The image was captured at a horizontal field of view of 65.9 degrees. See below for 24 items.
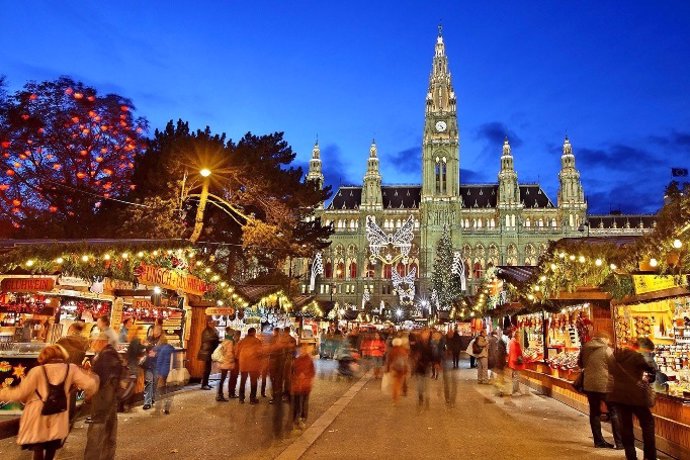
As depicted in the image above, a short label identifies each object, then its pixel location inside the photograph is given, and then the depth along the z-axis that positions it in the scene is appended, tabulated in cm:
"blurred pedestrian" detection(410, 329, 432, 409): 1136
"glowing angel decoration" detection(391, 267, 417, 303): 7188
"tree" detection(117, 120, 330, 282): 1758
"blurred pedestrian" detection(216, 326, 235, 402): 1167
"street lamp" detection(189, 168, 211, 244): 1445
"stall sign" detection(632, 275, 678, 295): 845
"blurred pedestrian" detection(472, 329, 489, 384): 1595
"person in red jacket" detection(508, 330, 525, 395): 1364
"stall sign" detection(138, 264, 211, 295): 1139
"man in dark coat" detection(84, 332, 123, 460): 546
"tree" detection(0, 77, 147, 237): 2122
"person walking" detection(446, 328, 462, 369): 2320
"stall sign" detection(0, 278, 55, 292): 902
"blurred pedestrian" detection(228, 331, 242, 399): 1166
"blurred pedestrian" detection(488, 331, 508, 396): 1523
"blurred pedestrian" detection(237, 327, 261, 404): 1101
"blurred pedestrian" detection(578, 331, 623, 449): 737
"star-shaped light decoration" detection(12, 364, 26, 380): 841
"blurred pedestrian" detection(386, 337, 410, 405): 1106
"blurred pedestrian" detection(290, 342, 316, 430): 837
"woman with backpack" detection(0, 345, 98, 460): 445
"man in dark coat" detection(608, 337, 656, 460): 609
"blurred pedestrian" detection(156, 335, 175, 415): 952
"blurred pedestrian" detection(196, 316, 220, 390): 1259
